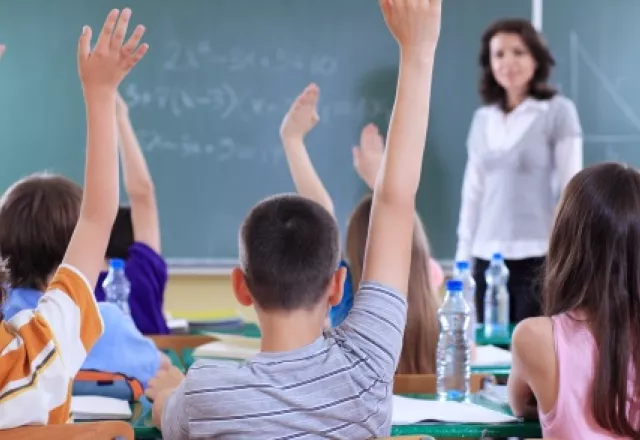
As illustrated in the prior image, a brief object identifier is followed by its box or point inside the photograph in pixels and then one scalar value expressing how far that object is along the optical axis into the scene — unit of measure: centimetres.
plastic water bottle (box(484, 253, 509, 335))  400
